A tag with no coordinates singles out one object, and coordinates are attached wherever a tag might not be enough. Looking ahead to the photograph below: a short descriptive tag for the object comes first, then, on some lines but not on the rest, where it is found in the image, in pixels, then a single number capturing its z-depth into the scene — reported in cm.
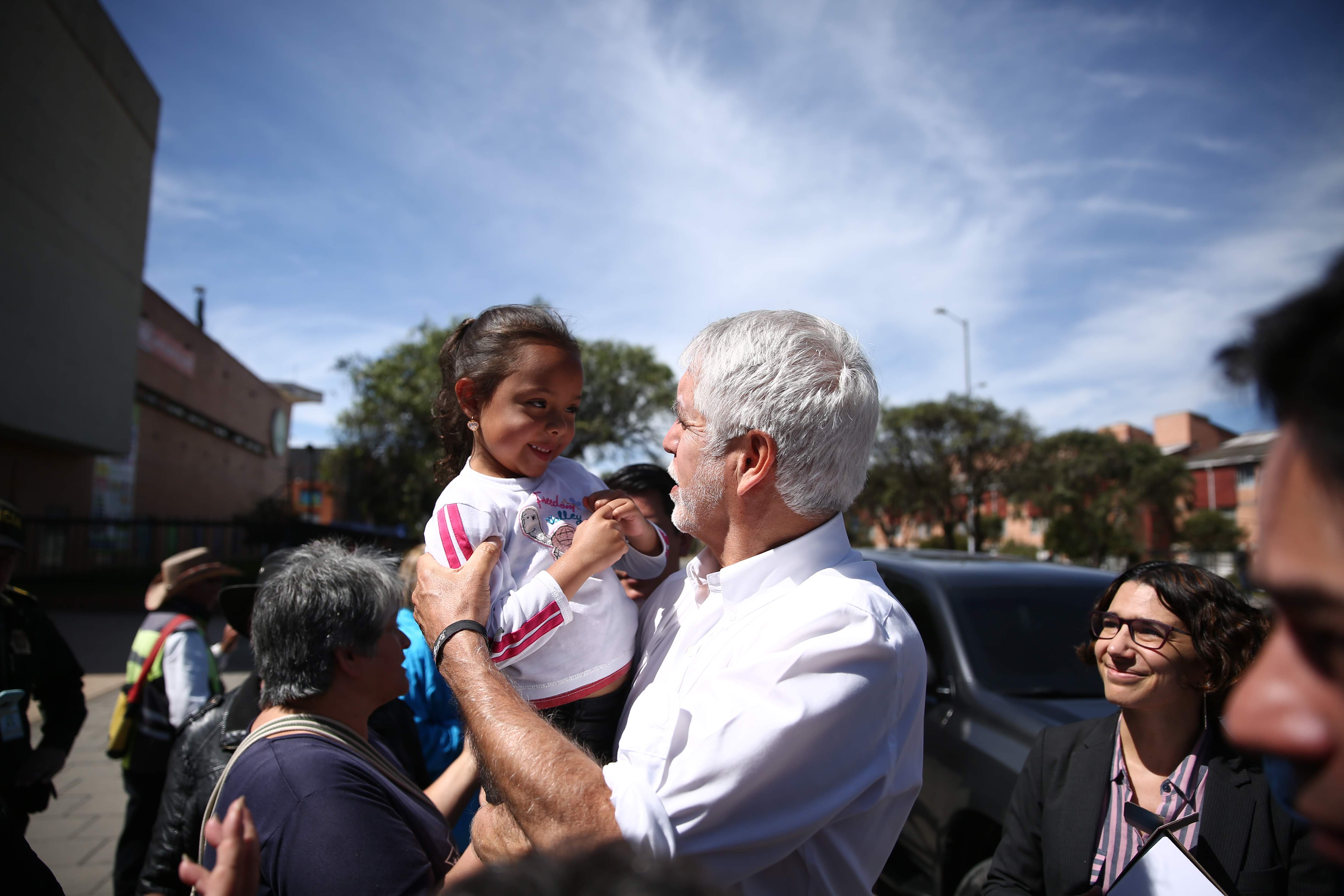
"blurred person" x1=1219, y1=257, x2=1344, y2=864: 53
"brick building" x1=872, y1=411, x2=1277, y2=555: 3684
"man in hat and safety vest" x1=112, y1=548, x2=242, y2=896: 380
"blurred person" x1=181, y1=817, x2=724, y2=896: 70
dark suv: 332
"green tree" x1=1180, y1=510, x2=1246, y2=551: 3428
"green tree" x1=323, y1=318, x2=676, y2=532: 2270
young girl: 181
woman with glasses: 197
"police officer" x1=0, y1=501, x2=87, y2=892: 328
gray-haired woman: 161
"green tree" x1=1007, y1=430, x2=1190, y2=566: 3219
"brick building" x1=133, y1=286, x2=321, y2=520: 2386
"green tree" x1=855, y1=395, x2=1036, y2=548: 3206
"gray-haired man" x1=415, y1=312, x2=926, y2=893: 119
